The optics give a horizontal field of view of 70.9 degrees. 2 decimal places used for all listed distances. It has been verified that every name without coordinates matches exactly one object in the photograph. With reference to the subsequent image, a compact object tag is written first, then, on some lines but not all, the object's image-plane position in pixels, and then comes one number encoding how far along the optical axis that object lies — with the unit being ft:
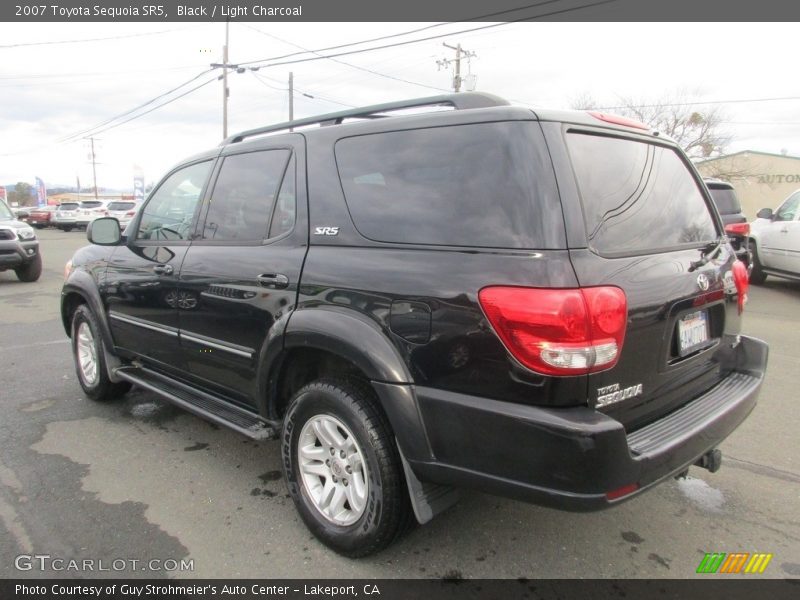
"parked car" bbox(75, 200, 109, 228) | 94.27
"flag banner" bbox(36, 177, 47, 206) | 166.91
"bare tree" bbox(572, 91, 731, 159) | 118.21
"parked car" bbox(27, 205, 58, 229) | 102.89
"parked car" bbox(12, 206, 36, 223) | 104.20
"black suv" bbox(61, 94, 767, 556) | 6.36
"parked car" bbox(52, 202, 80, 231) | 94.73
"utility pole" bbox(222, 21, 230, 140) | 84.89
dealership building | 122.21
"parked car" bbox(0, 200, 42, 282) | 34.83
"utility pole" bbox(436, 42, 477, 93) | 101.49
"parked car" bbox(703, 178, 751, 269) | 29.22
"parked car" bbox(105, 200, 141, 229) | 97.25
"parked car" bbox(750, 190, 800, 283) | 29.89
